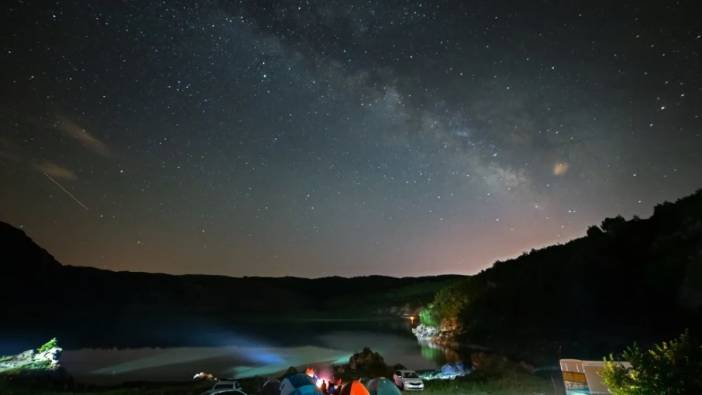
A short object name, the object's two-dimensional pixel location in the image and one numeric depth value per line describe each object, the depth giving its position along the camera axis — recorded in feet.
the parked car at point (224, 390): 76.59
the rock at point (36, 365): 126.93
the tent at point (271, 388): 81.82
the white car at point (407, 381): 99.04
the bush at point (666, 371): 54.65
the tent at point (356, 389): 69.15
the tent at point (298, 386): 68.74
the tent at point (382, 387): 71.72
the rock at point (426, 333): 357.82
